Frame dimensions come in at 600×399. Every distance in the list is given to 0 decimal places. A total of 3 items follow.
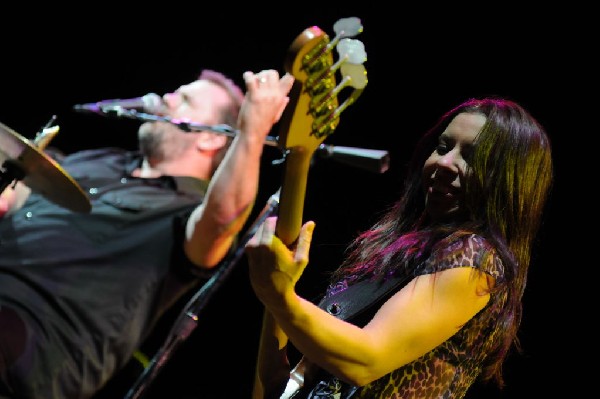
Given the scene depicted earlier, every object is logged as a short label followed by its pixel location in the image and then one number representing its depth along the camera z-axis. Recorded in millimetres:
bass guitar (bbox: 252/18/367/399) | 2205
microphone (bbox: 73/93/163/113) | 3117
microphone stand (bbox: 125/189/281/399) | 2878
